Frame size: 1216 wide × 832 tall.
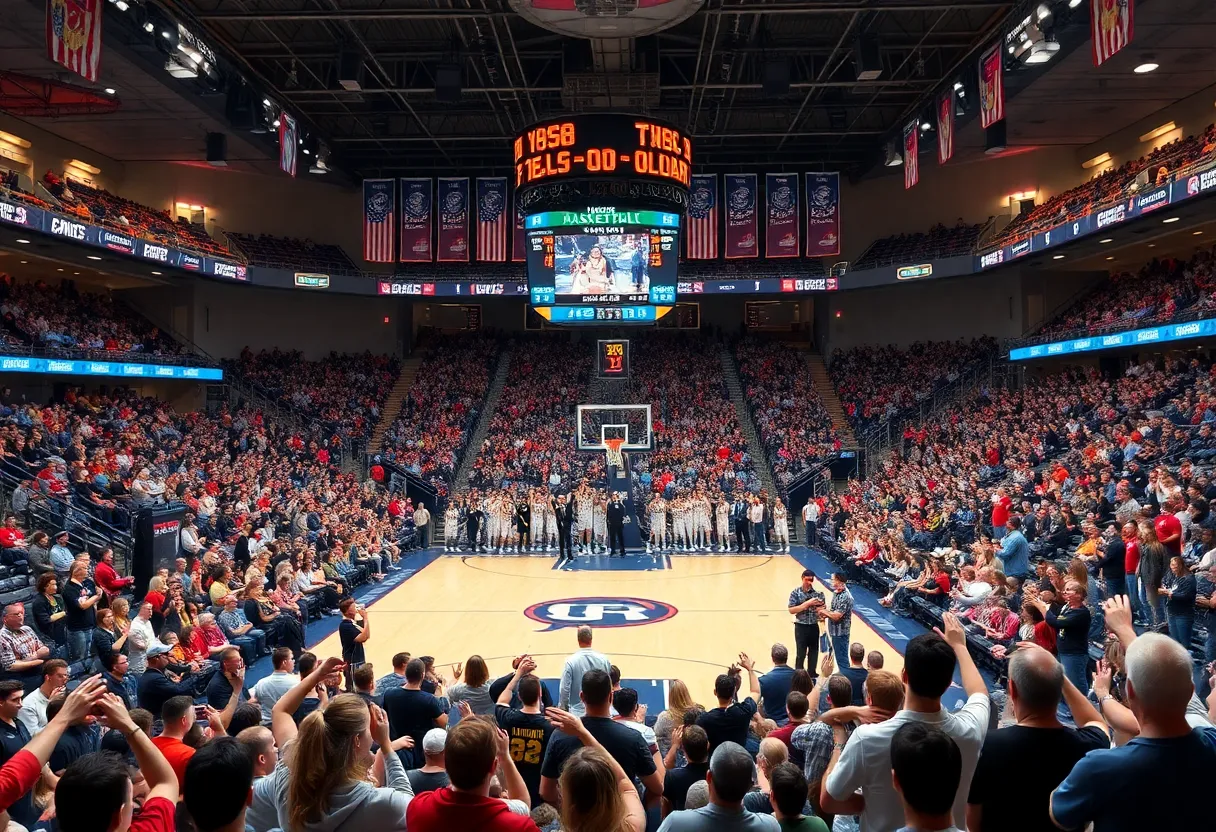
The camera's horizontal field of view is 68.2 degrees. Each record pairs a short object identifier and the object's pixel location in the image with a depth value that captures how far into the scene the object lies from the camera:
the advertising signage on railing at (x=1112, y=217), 19.97
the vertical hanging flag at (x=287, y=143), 25.38
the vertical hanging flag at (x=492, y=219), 31.89
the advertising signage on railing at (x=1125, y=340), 20.38
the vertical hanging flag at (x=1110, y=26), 15.30
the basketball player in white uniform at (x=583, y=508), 25.91
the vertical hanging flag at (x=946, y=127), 23.27
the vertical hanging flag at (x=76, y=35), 15.30
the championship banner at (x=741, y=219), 31.22
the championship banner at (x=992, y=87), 19.97
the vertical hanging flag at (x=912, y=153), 26.06
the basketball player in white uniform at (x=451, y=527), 26.12
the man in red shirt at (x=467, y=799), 3.07
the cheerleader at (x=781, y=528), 25.98
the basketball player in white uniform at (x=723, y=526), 25.78
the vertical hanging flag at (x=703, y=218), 31.31
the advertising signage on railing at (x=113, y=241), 21.72
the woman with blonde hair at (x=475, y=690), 6.54
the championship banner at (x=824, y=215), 31.19
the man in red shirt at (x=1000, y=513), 17.72
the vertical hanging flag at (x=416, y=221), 31.36
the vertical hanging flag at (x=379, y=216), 31.23
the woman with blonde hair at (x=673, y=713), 6.54
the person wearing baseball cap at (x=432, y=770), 4.51
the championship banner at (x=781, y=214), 31.00
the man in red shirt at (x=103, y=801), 2.66
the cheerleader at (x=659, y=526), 25.83
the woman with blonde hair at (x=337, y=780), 3.25
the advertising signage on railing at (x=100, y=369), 22.02
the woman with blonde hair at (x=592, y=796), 3.16
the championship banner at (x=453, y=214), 31.91
